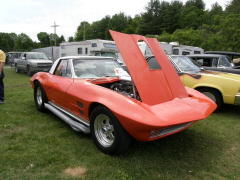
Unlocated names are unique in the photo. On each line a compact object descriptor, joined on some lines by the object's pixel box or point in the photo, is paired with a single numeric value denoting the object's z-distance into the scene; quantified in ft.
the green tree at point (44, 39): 298.76
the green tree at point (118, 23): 189.20
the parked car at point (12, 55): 71.72
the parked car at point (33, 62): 40.93
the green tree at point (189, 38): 68.31
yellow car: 14.61
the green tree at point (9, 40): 225.27
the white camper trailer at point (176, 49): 45.27
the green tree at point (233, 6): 124.65
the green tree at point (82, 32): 231.50
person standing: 16.29
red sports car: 7.46
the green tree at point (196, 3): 174.70
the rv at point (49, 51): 77.92
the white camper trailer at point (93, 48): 44.83
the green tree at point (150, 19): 152.35
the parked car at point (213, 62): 21.43
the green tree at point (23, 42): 246.47
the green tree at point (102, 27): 216.74
